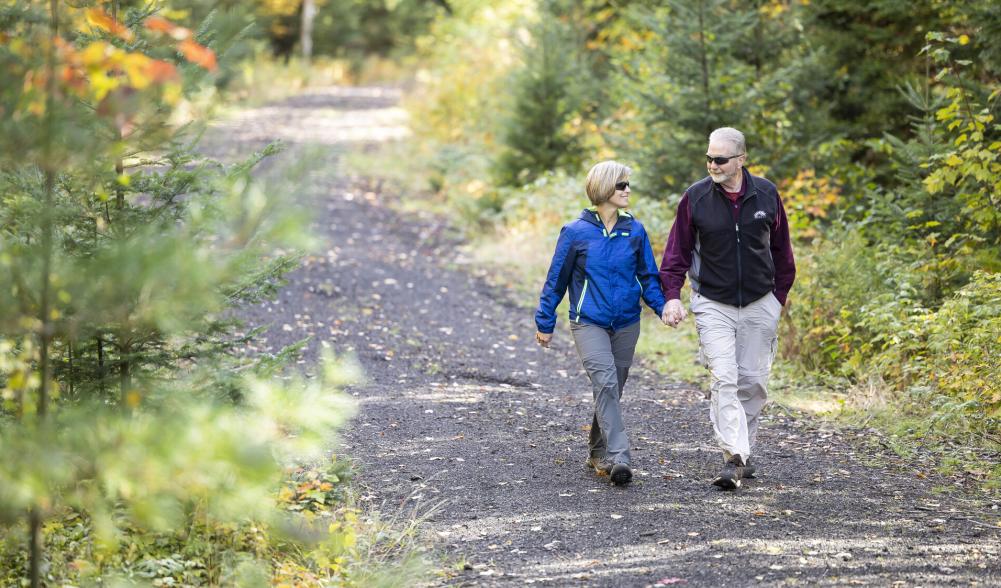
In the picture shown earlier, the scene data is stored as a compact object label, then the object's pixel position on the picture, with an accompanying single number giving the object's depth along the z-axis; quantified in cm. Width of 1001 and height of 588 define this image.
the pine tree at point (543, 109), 3306
